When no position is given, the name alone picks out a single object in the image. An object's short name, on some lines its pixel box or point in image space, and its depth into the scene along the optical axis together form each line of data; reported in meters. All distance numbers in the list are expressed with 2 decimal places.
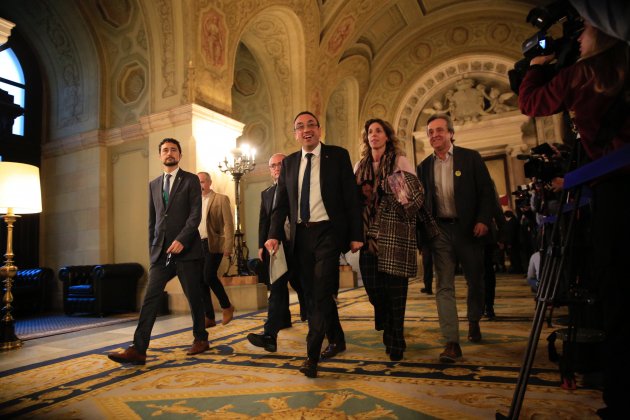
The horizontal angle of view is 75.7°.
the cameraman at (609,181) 1.23
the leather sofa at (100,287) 6.41
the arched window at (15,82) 8.03
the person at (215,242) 4.92
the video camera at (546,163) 2.39
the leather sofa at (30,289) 6.95
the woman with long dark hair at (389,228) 2.71
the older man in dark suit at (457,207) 3.01
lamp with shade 4.15
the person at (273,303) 3.13
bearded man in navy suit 3.13
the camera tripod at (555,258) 1.20
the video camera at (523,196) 5.81
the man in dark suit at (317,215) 2.60
